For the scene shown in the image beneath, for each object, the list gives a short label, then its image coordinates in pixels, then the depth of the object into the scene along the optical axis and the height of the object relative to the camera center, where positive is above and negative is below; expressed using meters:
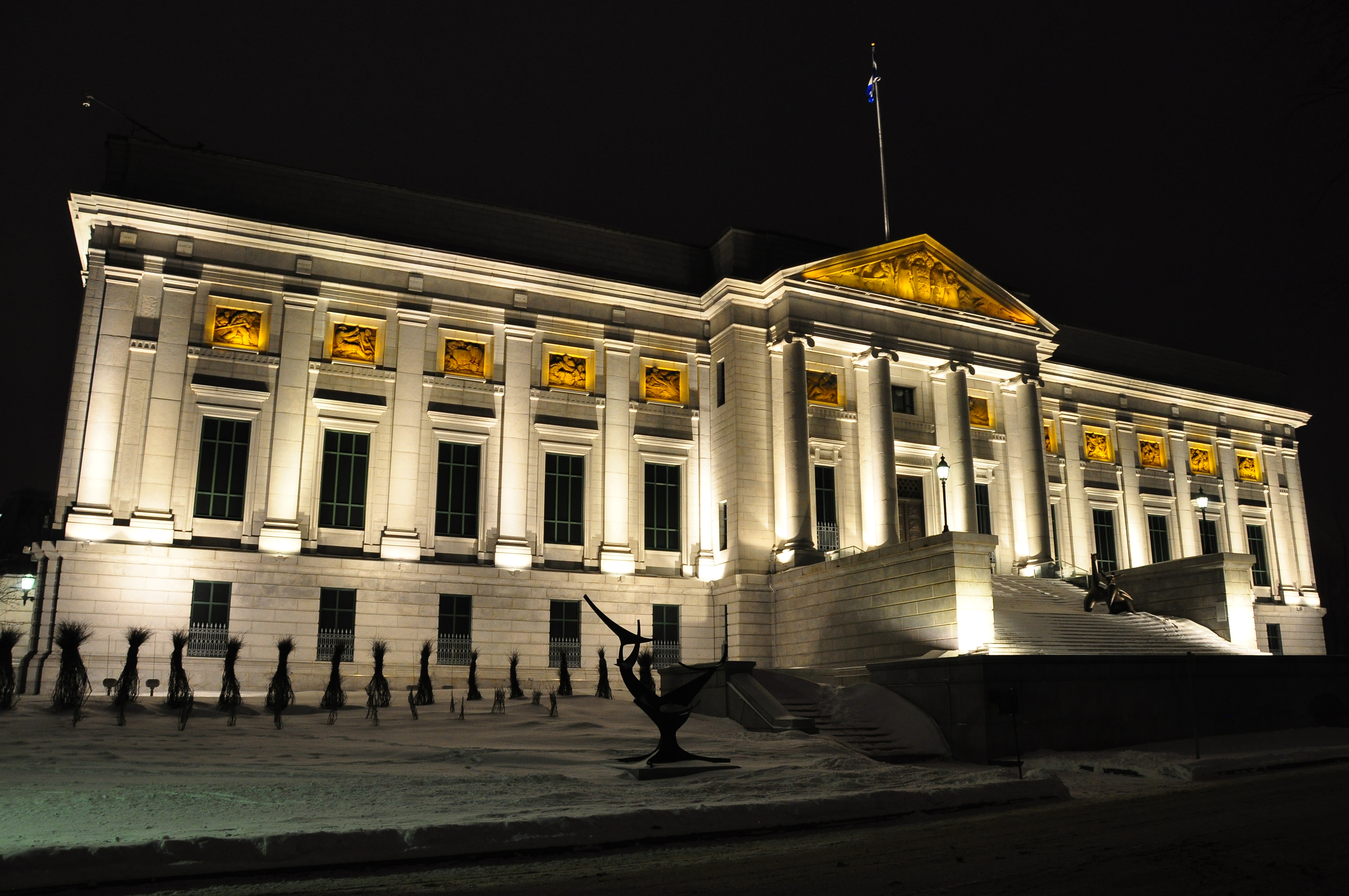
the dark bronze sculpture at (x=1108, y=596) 31.36 +2.00
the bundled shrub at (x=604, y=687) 30.09 -0.69
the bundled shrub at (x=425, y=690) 26.62 -0.67
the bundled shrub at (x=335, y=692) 24.38 -0.65
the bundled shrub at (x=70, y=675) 21.88 -0.23
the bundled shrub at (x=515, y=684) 28.67 -0.57
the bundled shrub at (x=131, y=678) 21.09 -0.28
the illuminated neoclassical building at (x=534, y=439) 29.55 +7.29
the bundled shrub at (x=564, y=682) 30.09 -0.54
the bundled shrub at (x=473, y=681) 28.23 -0.48
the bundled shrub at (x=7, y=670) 21.80 -0.11
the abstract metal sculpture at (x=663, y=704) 17.11 -0.70
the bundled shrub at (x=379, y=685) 24.53 -0.51
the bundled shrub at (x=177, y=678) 23.50 -0.30
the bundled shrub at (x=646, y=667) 18.67 -0.06
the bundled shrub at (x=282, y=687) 22.59 -0.52
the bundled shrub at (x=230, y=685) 23.19 -0.46
